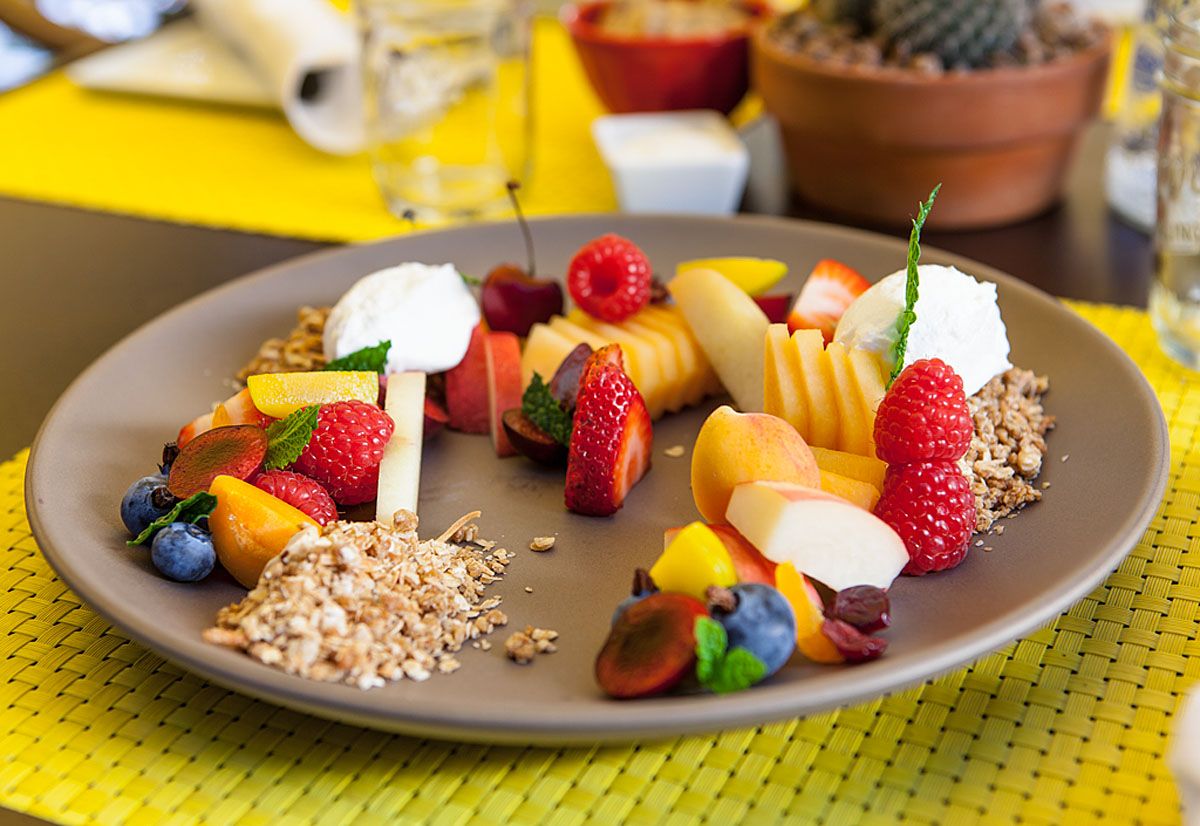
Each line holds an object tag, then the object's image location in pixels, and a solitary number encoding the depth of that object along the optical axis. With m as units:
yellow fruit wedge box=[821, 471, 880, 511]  0.76
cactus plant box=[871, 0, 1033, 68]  0.93
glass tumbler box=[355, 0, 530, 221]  0.96
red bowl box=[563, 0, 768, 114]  1.00
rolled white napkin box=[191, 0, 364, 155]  1.02
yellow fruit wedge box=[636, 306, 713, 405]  0.83
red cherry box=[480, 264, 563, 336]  0.85
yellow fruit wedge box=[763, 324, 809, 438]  0.78
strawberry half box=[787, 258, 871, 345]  0.81
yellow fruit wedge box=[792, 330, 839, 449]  0.78
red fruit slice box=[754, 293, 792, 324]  0.84
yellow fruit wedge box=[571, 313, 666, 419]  0.82
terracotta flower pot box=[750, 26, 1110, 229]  0.93
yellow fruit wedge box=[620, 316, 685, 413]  0.82
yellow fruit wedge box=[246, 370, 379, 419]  0.79
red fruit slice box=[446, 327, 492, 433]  0.82
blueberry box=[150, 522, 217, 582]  0.74
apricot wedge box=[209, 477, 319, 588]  0.75
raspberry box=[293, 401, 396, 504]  0.78
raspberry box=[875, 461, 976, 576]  0.74
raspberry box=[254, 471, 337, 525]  0.76
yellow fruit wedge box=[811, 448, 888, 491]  0.77
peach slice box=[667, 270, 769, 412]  0.82
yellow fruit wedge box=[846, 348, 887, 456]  0.77
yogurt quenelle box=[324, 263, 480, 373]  0.82
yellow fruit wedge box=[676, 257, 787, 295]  0.84
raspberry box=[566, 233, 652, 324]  0.83
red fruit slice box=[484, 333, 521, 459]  0.81
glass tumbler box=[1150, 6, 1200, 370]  0.83
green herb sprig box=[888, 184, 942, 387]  0.76
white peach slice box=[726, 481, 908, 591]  0.73
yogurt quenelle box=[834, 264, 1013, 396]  0.78
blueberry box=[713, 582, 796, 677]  0.71
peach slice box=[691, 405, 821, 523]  0.75
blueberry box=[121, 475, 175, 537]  0.75
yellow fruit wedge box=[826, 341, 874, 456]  0.78
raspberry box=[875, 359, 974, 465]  0.75
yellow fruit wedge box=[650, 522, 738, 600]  0.72
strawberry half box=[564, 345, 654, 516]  0.78
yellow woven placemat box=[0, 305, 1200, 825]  0.71
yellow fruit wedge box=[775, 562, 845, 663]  0.72
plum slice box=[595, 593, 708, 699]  0.70
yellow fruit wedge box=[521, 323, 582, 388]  0.83
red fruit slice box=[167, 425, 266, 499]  0.76
